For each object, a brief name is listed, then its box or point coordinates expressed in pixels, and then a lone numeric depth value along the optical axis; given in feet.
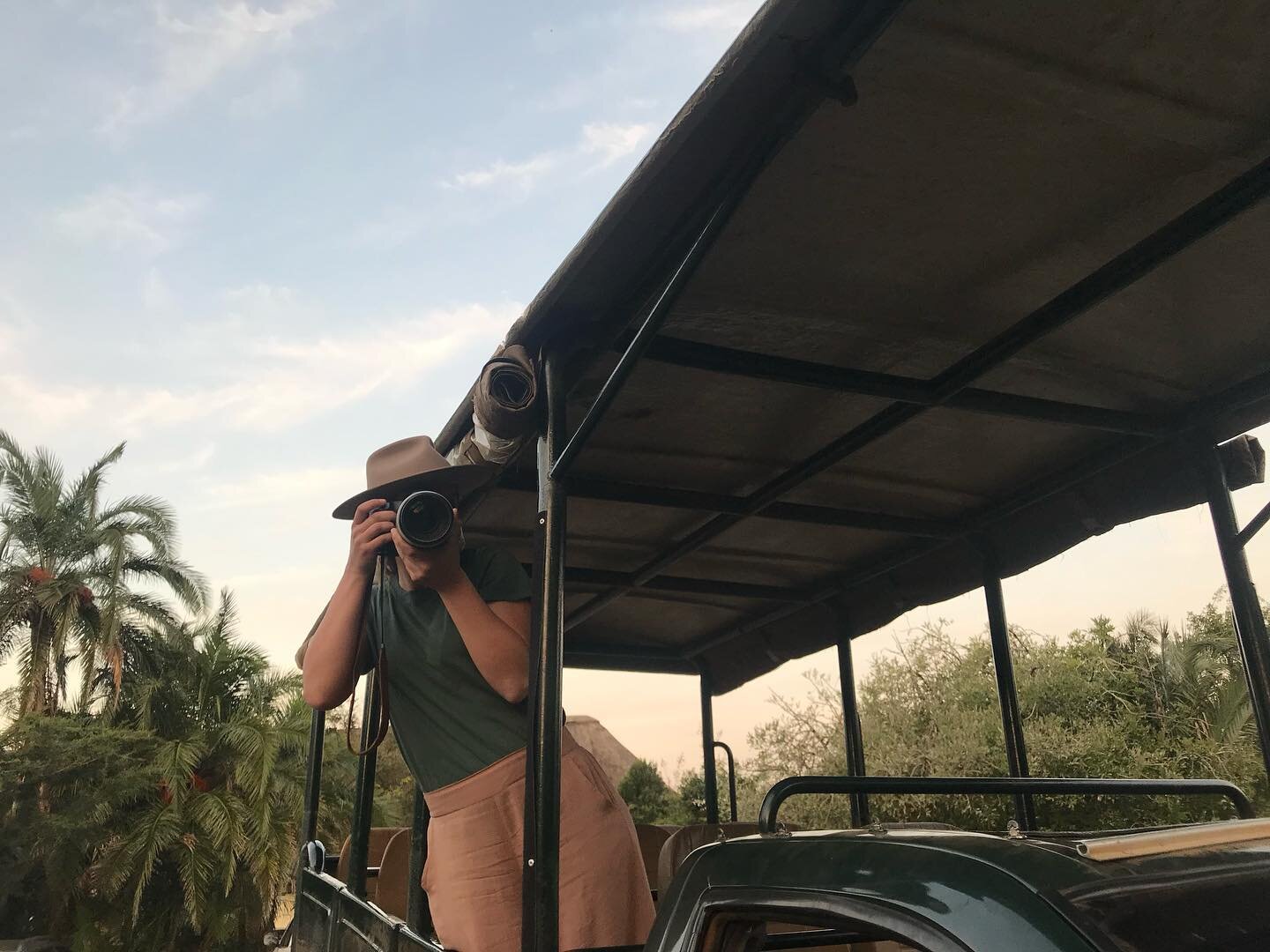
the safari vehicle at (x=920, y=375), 3.92
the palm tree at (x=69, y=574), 75.41
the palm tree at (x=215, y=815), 62.95
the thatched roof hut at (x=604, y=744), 116.06
